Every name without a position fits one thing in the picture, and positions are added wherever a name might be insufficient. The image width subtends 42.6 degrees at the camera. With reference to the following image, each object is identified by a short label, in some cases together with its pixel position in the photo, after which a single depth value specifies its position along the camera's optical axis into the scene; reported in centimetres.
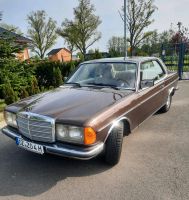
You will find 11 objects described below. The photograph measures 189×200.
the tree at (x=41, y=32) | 4241
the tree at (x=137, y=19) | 2537
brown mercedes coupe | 312
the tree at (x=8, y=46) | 881
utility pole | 1684
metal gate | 1235
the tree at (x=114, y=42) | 5247
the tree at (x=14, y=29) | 952
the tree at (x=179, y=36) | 2733
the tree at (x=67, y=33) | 3194
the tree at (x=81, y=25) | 3161
